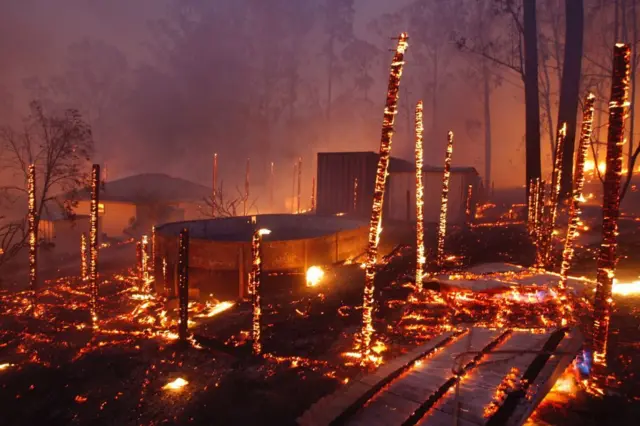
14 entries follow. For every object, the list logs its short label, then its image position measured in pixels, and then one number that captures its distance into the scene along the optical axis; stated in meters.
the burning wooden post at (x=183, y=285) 6.77
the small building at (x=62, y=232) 25.33
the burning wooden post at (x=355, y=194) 20.39
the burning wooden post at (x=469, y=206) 17.86
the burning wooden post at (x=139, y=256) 13.13
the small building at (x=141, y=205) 28.84
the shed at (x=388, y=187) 19.03
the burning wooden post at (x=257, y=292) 6.33
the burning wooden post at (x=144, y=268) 12.04
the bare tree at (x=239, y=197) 48.22
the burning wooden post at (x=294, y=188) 44.51
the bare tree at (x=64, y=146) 14.93
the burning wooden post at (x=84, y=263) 13.94
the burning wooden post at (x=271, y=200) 46.43
